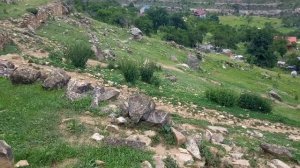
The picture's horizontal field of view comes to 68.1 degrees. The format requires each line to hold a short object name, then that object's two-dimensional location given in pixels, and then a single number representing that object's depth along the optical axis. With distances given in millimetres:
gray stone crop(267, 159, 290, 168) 7955
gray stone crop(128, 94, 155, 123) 7862
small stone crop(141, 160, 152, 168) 6607
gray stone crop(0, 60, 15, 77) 10008
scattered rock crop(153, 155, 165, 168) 6763
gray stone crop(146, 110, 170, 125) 7815
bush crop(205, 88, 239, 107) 12184
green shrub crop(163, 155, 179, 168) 6862
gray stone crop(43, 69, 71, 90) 9160
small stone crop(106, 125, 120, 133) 7545
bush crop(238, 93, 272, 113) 12685
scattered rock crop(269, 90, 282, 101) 17381
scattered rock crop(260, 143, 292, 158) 8400
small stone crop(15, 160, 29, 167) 6539
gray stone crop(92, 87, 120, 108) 8596
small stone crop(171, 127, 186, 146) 7552
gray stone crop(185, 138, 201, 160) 7410
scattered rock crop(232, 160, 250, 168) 7604
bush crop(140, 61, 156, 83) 12501
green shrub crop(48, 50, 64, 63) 12459
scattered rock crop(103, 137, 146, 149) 7098
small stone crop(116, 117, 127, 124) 7808
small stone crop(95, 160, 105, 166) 6549
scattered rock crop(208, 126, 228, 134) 9344
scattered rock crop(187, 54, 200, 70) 19918
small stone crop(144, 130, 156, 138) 7574
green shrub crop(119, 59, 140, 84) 11616
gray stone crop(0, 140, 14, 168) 6040
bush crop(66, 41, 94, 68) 12058
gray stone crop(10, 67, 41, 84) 9440
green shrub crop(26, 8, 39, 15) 16610
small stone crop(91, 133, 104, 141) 7202
